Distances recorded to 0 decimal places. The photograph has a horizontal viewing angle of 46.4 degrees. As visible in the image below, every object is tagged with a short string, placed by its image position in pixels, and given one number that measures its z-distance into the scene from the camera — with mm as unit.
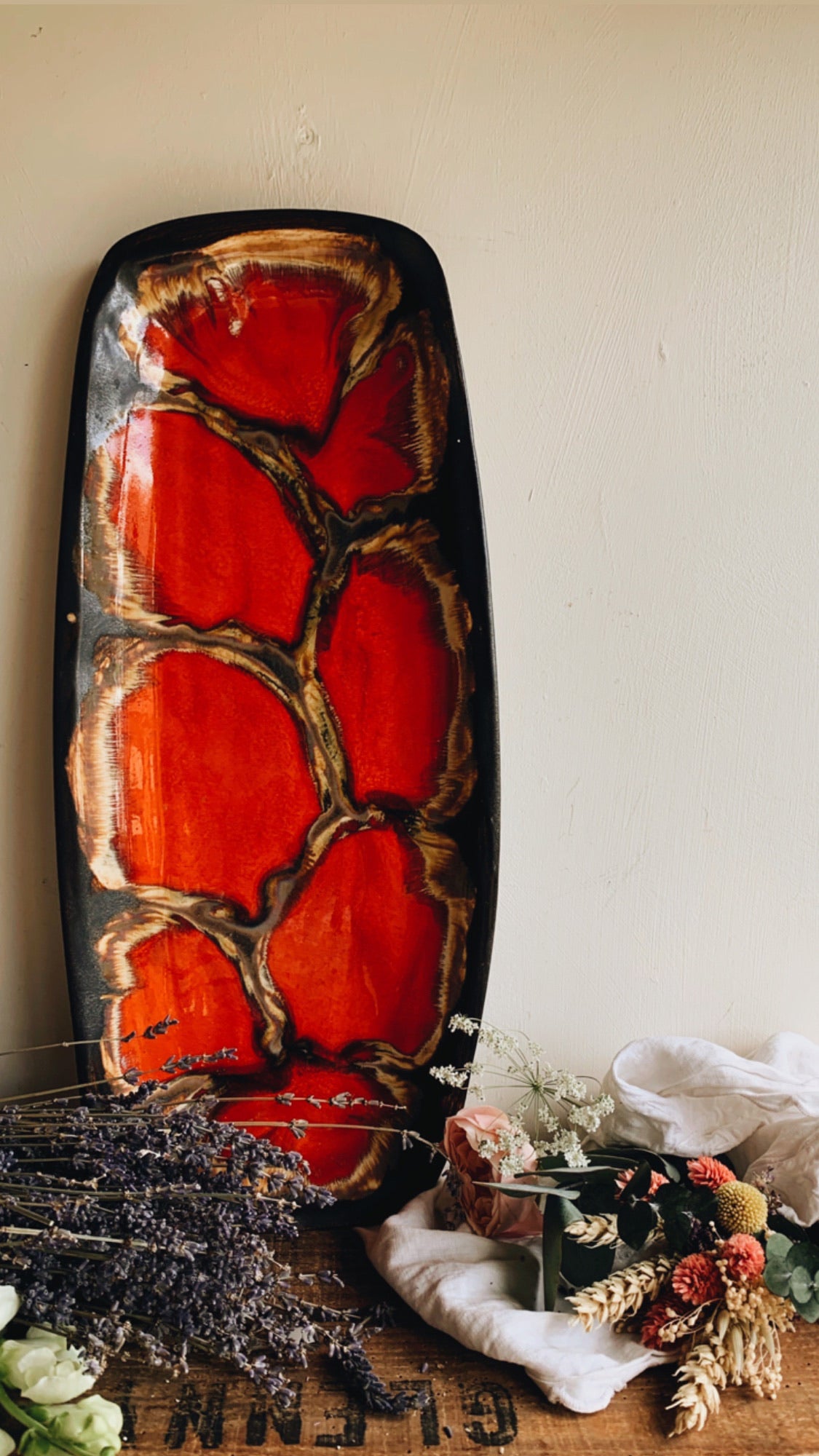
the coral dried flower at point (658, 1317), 756
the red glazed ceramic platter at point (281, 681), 848
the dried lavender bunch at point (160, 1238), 683
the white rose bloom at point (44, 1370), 653
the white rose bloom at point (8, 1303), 663
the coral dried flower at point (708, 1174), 812
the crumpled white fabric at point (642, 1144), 748
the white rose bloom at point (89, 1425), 646
